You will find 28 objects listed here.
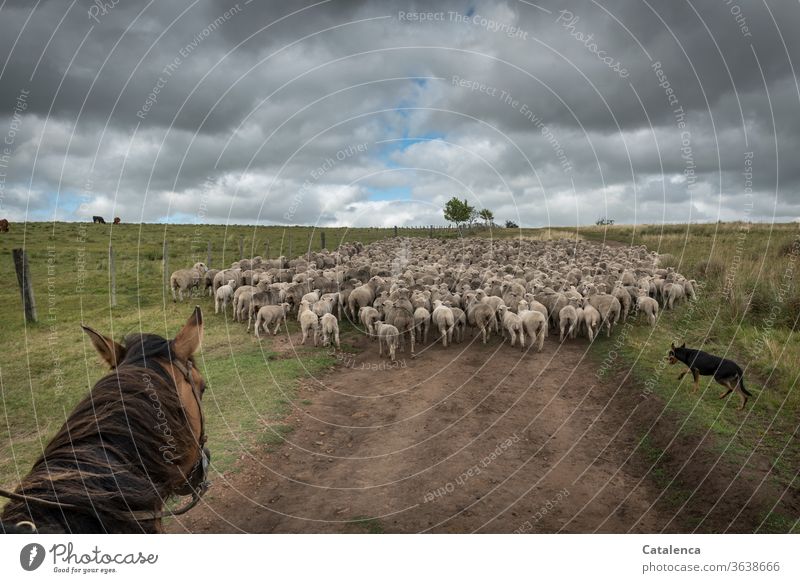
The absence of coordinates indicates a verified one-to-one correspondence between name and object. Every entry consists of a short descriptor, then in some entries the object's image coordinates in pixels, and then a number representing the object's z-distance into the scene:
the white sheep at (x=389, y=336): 13.66
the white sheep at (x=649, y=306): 15.70
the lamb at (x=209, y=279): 22.62
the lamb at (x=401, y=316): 14.59
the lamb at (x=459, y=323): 15.35
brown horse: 2.56
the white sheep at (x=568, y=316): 14.78
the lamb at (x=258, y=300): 17.17
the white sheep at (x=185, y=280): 21.65
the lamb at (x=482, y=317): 15.02
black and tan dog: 8.68
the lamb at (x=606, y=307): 15.50
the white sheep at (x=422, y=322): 14.98
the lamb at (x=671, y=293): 18.27
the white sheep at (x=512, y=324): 14.21
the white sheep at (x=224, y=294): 19.02
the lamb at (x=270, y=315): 16.34
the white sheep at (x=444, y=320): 14.55
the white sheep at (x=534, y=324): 14.07
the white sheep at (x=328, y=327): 14.77
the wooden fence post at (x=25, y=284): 17.00
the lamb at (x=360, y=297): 17.55
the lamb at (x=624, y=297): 16.70
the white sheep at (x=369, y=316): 15.50
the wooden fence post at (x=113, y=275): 20.09
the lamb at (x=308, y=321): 14.78
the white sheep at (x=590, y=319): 14.63
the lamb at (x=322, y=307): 16.33
